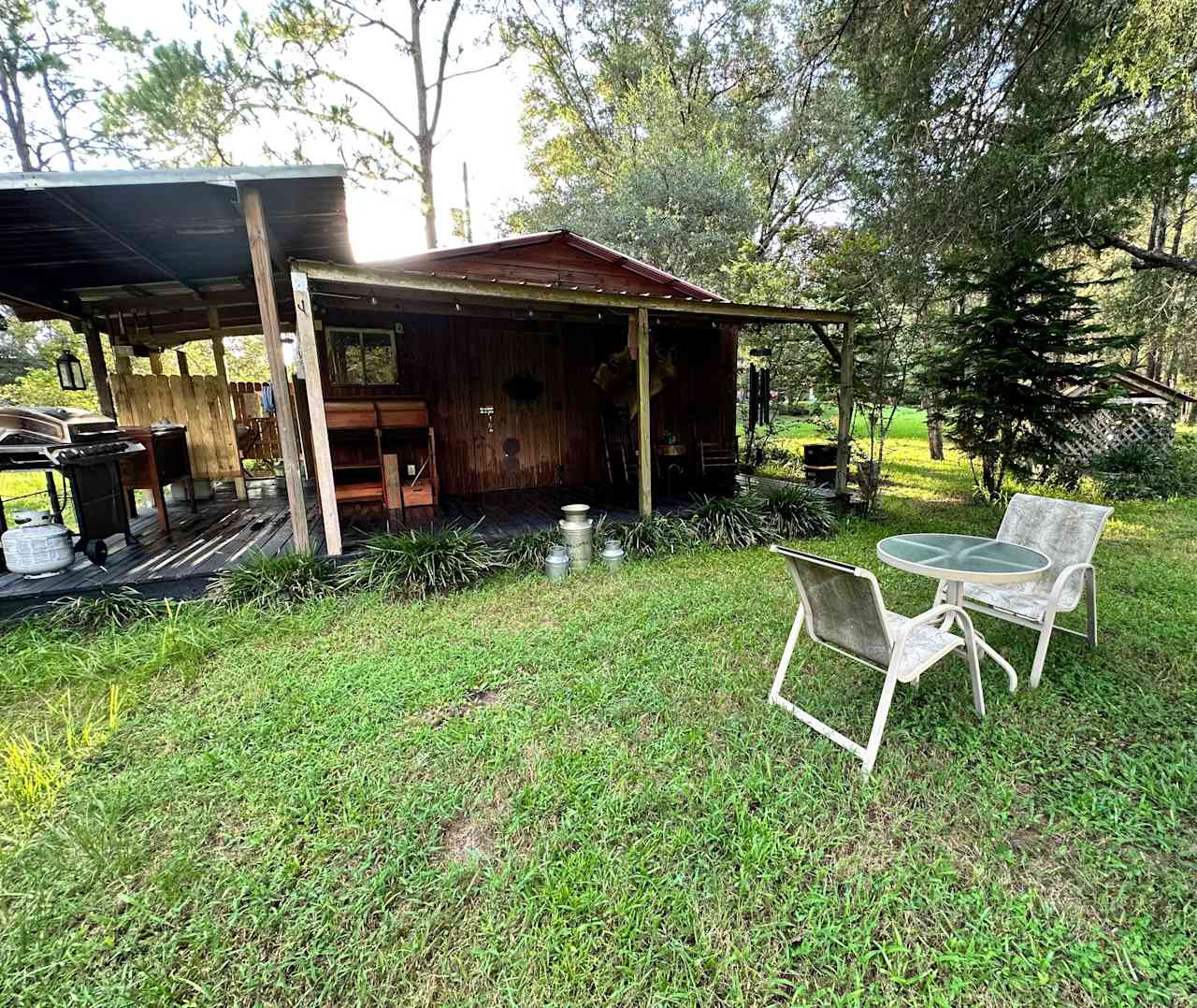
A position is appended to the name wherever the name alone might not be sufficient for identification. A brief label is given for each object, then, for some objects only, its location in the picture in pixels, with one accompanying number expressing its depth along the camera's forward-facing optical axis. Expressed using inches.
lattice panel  326.3
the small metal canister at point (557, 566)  192.1
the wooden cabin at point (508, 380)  258.4
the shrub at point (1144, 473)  301.0
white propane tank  158.7
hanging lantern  240.8
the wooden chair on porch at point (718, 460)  348.8
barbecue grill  151.9
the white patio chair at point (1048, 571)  116.3
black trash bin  340.1
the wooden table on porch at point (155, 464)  198.1
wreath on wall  306.5
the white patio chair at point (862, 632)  91.4
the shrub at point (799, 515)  249.1
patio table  104.5
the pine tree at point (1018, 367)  247.3
